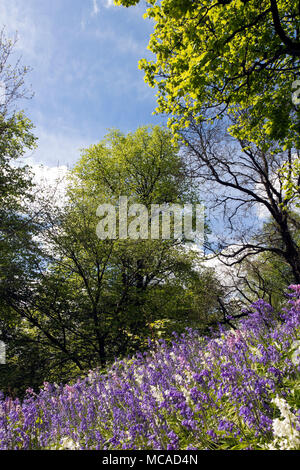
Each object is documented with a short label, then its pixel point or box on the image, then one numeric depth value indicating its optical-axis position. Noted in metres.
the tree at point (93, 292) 12.68
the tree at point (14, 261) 11.81
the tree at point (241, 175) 14.45
